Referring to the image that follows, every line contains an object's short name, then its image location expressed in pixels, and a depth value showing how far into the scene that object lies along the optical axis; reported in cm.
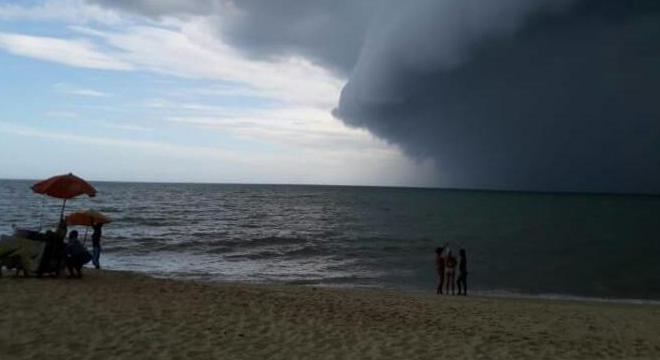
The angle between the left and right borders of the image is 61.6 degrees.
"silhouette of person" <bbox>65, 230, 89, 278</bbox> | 1492
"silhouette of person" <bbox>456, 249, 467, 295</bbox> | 1992
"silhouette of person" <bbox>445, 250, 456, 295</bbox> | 2023
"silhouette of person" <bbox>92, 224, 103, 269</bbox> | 1966
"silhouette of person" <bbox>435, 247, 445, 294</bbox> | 2016
